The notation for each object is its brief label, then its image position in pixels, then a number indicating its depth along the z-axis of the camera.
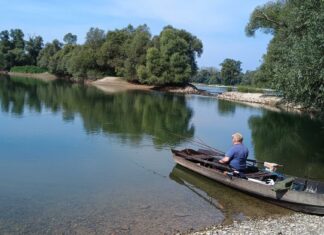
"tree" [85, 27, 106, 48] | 107.93
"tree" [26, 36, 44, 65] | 147.38
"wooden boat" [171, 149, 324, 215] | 12.62
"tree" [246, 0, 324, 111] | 16.44
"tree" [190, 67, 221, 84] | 187.00
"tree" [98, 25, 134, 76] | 96.31
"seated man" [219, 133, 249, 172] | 15.05
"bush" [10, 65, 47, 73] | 135.73
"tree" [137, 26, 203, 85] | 82.38
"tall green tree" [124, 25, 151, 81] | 89.34
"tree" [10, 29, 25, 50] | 147.88
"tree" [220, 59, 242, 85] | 164.62
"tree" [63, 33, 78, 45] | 148.74
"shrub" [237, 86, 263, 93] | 75.78
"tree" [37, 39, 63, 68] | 131.24
